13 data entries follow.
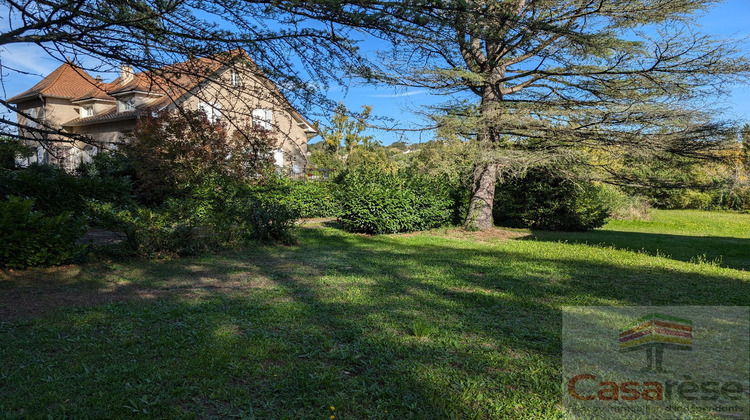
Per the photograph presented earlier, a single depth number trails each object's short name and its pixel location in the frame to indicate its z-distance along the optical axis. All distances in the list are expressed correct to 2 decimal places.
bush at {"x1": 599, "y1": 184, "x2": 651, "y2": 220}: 19.25
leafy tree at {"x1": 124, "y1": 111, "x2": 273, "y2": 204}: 12.76
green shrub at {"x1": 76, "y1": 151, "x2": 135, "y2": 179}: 16.41
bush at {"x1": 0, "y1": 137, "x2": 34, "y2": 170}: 8.07
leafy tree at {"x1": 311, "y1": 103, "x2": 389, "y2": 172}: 31.34
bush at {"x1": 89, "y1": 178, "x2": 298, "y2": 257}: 7.55
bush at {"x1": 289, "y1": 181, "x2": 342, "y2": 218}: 15.02
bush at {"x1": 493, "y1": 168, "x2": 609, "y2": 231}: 13.79
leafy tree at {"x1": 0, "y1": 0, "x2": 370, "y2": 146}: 3.25
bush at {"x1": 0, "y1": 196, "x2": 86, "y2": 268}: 6.10
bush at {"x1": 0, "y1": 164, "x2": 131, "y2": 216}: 9.00
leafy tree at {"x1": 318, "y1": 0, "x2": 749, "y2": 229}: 9.81
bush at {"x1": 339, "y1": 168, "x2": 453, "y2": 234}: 11.62
